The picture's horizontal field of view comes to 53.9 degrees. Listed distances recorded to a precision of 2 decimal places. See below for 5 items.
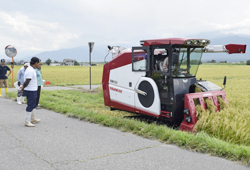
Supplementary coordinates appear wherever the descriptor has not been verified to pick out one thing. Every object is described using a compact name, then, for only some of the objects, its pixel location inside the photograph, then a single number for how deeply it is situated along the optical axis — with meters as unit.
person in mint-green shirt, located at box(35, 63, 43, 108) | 9.25
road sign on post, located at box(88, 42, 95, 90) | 16.53
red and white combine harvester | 6.81
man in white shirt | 6.62
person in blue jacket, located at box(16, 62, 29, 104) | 10.80
